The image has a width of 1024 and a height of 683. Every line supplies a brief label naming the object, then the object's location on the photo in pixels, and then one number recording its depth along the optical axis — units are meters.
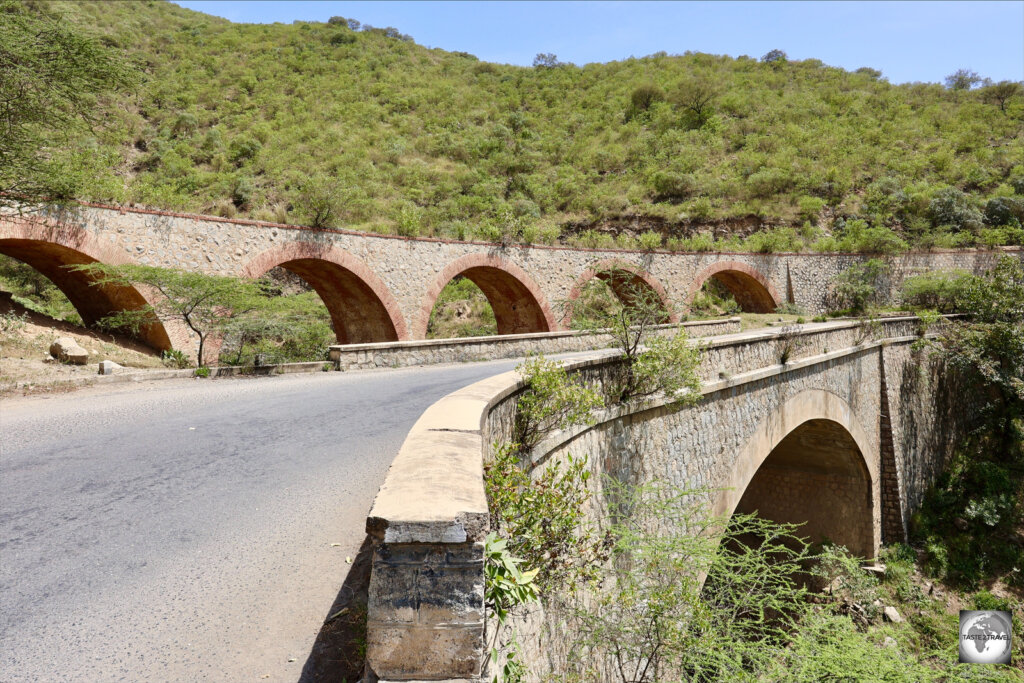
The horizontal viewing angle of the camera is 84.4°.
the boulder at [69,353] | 10.25
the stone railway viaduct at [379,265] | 12.19
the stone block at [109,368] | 9.53
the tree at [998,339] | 15.30
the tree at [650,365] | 6.05
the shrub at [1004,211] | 29.66
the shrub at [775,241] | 27.64
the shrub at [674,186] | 35.78
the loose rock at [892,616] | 11.18
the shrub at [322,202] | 15.39
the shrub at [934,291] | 22.73
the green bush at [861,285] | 26.55
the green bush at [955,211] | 29.30
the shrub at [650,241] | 24.69
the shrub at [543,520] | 2.92
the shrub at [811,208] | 32.63
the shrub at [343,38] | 53.69
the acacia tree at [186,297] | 11.51
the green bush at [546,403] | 4.23
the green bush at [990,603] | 12.09
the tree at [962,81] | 53.38
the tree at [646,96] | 50.12
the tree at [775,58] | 59.57
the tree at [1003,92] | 47.28
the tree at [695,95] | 48.38
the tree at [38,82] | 8.00
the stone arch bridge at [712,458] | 1.73
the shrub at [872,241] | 26.89
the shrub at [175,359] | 12.24
